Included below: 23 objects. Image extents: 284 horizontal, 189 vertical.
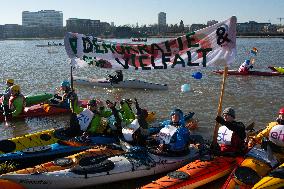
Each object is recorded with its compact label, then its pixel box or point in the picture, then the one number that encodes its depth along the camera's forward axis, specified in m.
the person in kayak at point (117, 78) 15.53
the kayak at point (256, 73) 18.42
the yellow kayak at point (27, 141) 6.98
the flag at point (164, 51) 6.23
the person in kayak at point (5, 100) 10.65
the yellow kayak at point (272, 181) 4.96
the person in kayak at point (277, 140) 5.85
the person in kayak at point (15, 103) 10.50
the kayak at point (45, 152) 6.53
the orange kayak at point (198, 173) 5.38
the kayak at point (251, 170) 5.25
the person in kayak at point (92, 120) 7.25
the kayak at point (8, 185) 5.21
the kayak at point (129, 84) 15.30
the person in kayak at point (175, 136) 6.24
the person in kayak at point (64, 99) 10.61
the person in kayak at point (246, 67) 18.59
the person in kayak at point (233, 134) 6.00
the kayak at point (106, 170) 5.66
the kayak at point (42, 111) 11.06
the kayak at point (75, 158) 5.83
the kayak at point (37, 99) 12.35
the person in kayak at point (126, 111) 8.50
